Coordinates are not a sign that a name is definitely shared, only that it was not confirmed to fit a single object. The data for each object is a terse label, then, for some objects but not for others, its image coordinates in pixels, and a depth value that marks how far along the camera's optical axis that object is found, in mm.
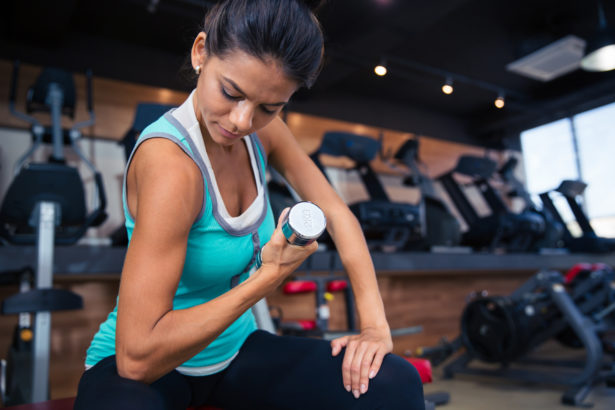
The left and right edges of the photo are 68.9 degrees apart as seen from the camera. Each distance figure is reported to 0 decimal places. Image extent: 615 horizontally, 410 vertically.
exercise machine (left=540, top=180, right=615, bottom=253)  3191
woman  746
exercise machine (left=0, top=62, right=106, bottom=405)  1718
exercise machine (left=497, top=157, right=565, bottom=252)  5371
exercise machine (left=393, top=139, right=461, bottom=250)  4332
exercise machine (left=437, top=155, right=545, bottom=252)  4641
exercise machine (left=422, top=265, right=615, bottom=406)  2777
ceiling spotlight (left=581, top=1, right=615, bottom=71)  3812
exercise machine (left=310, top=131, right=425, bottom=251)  3770
